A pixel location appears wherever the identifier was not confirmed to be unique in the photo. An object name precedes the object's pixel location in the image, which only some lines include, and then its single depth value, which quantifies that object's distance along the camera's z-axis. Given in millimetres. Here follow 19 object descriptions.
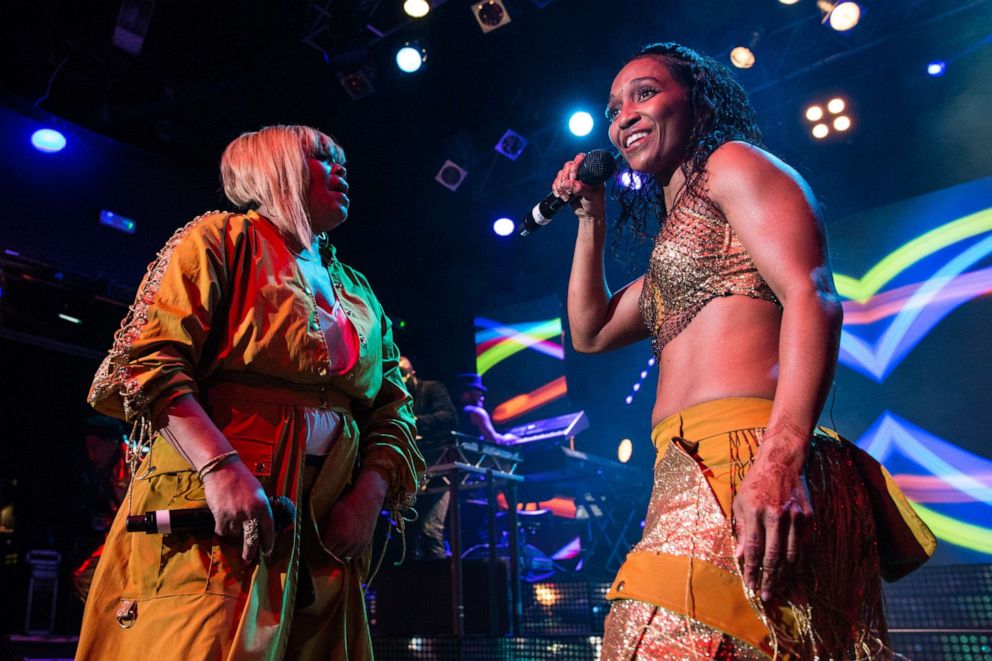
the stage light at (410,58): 6984
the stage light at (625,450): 8492
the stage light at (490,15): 6633
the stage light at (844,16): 6371
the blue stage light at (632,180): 2117
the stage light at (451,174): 8414
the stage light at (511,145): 8280
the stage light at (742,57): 6891
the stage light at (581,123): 7707
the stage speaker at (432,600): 5332
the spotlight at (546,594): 5553
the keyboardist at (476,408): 7859
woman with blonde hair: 1503
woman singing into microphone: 1155
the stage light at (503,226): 9328
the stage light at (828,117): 7109
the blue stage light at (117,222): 7891
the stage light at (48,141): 7484
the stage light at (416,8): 6645
